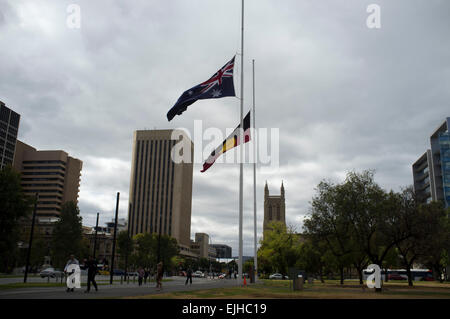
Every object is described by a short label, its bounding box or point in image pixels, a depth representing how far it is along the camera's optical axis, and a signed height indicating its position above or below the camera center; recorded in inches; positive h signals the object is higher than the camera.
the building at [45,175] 7327.8 +1393.4
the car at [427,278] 3465.3 -148.2
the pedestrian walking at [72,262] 862.8 -18.3
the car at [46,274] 2107.5 -109.5
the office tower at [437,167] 4178.2 +1030.1
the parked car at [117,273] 3522.4 -161.8
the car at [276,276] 3490.7 -161.5
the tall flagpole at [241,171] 1127.3 +252.9
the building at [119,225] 7129.9 +523.7
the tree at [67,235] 2194.4 +101.7
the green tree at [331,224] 1601.7 +138.5
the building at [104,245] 5484.3 +120.7
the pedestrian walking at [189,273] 1504.7 -63.6
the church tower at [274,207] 6658.5 +817.8
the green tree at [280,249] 2792.8 +61.0
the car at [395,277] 3450.1 -144.6
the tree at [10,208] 1151.6 +127.2
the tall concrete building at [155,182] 7081.7 +1271.3
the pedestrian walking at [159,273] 1016.9 -45.4
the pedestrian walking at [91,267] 843.4 -27.7
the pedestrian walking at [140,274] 1414.9 -66.7
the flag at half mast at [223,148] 1081.4 +288.1
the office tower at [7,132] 6289.4 +1873.0
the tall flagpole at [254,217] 1491.9 +149.5
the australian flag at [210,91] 1066.1 +433.4
